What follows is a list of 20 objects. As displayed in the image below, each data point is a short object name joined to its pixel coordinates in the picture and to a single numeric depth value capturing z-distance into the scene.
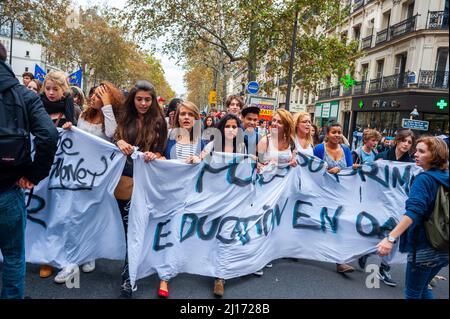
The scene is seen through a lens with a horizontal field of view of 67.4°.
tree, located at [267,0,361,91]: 14.63
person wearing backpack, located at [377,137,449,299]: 2.28
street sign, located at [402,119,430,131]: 10.24
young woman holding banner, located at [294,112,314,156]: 4.45
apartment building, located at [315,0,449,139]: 19.44
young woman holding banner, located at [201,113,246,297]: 3.88
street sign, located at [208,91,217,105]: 26.19
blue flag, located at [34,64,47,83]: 9.84
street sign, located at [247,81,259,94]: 13.26
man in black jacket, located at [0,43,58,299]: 2.20
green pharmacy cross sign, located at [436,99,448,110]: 18.05
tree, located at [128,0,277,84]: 14.33
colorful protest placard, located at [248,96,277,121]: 12.40
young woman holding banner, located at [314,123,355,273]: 4.24
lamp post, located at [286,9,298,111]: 12.36
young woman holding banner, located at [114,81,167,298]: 3.31
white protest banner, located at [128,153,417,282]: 3.32
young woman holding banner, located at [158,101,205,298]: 3.50
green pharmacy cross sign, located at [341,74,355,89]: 22.86
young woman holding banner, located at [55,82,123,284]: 3.50
